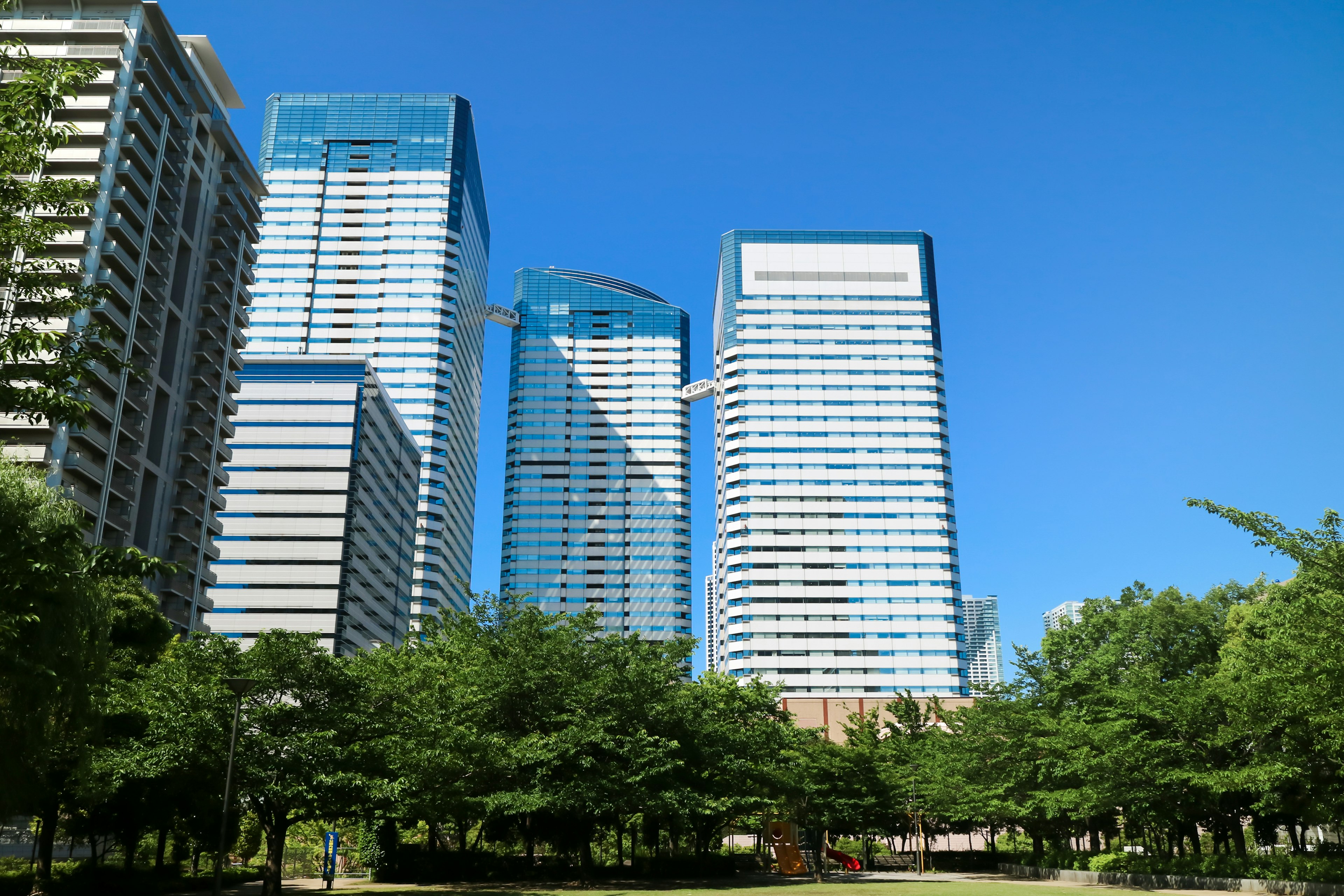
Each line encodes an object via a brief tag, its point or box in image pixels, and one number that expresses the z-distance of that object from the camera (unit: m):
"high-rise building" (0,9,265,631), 70.00
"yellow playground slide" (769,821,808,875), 58.09
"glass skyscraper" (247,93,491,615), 152.62
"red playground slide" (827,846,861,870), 67.81
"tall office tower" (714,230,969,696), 142.62
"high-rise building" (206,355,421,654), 113.69
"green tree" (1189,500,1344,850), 26.72
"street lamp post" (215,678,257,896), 27.27
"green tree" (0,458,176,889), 15.40
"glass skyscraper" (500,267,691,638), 186.00
